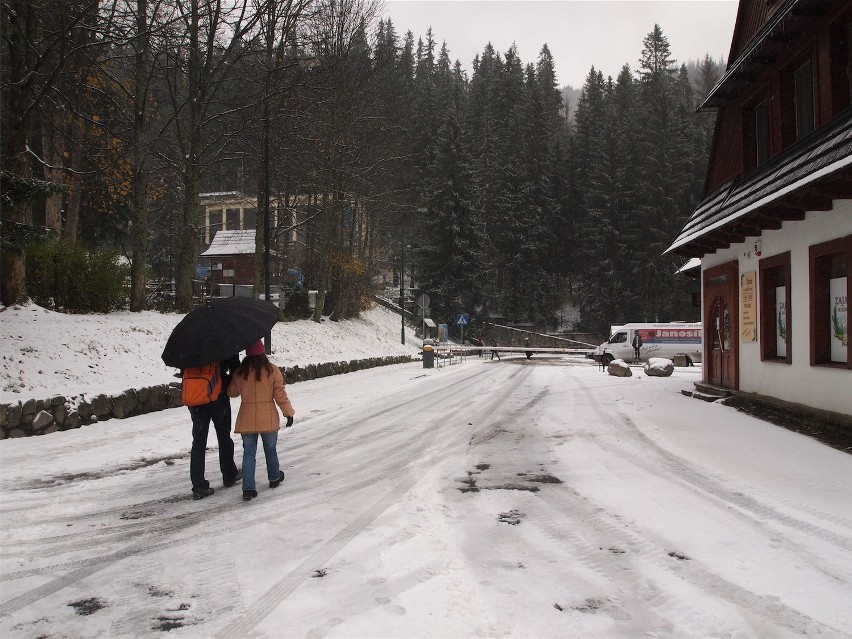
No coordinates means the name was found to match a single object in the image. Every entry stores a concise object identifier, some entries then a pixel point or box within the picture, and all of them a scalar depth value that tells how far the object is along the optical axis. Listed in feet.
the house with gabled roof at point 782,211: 30.83
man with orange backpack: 20.12
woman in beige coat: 20.45
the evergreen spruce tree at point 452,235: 162.81
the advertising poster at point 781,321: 38.73
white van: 116.67
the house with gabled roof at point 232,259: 171.12
